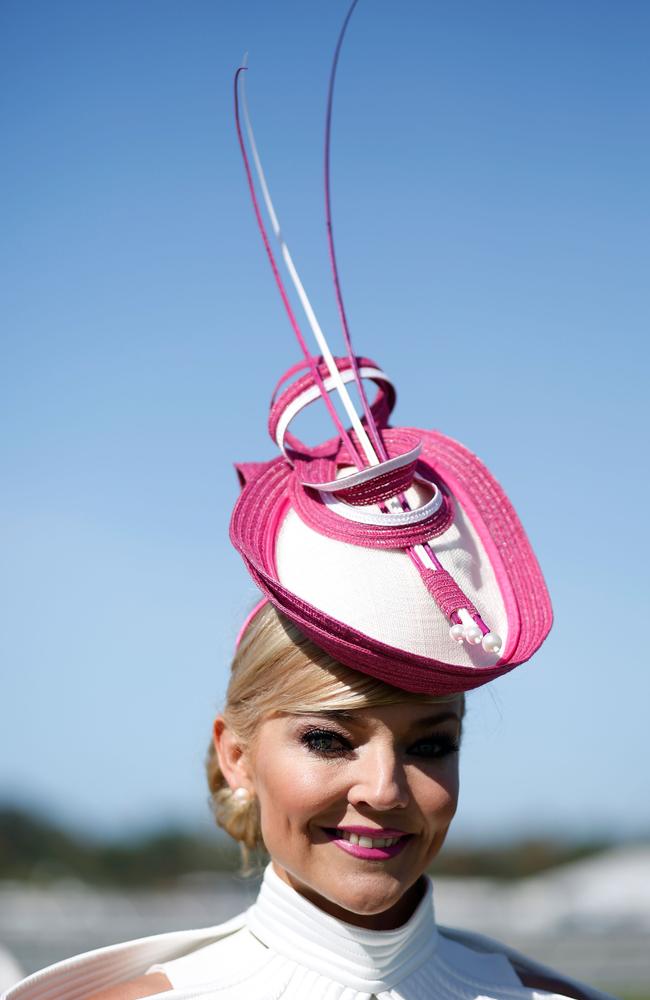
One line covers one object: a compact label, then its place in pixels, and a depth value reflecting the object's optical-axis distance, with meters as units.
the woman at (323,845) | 2.85
